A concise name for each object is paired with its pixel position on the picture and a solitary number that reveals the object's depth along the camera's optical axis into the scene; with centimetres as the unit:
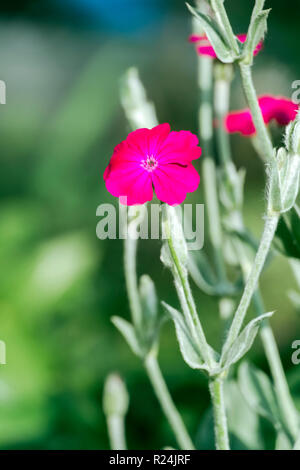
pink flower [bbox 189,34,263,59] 51
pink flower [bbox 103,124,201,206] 47
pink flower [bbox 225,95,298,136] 52
